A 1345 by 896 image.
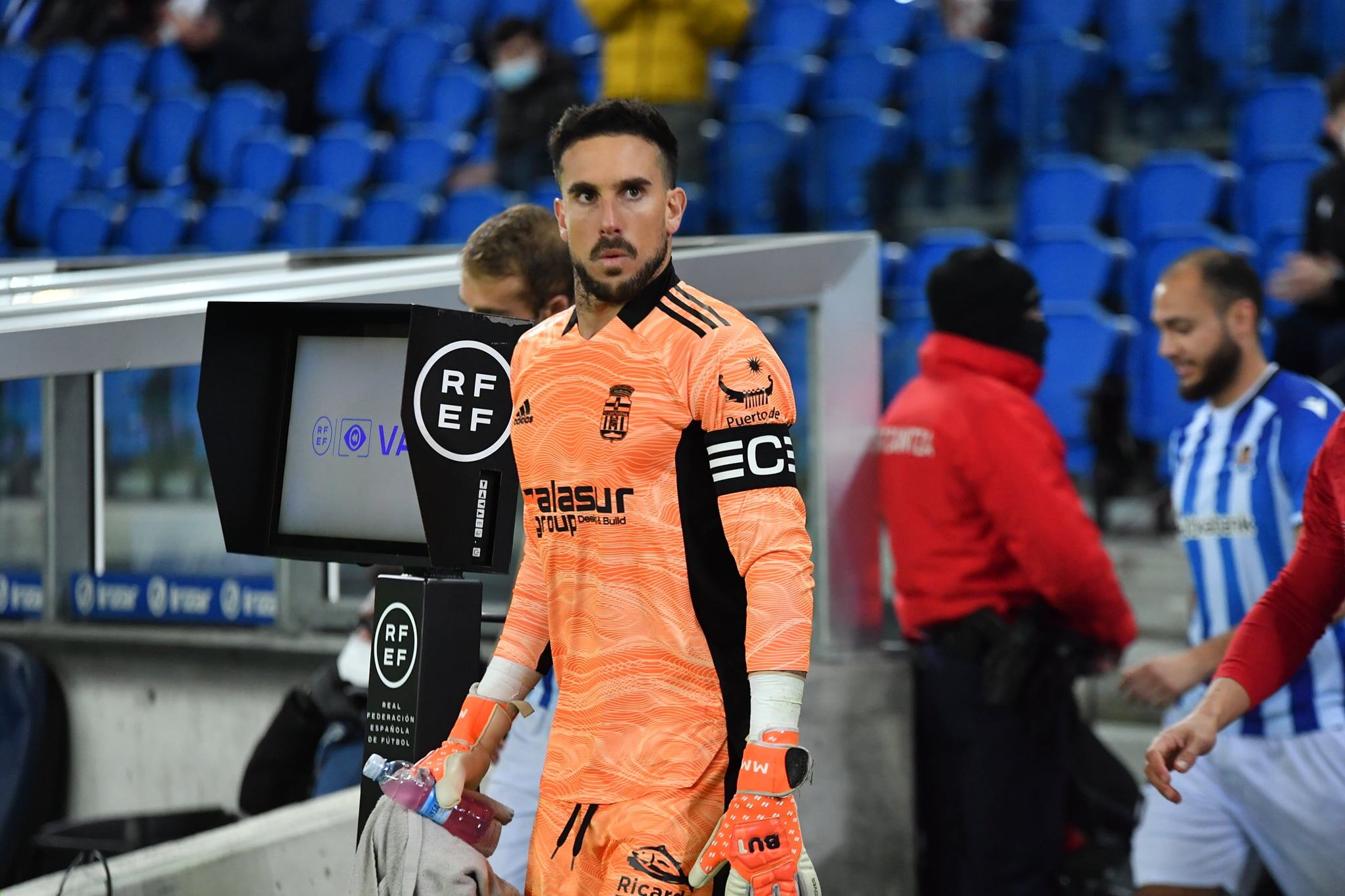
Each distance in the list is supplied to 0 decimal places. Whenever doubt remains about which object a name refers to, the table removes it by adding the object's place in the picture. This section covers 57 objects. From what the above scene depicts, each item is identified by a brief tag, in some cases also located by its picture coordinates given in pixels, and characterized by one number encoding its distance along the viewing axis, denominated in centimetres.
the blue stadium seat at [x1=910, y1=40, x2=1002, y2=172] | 1684
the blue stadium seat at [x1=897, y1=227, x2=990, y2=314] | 1503
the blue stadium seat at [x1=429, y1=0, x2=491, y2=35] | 2352
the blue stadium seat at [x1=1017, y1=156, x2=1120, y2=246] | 1566
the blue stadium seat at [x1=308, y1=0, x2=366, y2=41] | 2481
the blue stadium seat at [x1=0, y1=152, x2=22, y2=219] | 2378
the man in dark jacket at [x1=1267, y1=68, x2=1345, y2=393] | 1067
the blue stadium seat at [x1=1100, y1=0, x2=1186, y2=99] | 1636
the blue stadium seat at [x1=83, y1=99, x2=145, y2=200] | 2408
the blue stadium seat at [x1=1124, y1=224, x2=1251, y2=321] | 1359
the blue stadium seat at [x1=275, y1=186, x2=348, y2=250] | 1933
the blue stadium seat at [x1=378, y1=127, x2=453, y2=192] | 2078
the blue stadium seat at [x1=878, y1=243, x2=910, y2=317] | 1559
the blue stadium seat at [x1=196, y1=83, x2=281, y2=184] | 2309
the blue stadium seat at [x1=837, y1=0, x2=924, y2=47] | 1936
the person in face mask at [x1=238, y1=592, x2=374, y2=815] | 858
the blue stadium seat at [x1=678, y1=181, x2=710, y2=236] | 1603
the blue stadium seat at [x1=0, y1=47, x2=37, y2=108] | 2661
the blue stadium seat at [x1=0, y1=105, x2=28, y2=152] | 2578
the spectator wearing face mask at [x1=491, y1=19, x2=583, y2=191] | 1766
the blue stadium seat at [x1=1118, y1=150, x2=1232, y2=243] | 1483
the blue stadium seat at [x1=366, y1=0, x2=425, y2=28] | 2477
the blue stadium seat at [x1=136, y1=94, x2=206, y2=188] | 2355
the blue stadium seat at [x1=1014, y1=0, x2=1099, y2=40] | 1750
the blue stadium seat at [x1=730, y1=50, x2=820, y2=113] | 1862
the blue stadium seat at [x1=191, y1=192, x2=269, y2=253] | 2081
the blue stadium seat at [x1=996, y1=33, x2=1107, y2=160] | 1633
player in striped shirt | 719
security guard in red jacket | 804
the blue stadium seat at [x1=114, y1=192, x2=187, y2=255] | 2164
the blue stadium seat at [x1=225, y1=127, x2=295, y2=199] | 2233
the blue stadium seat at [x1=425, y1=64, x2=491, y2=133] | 2195
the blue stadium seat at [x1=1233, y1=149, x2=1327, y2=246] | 1395
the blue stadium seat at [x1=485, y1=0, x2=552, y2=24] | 2272
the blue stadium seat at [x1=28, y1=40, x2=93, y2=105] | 2611
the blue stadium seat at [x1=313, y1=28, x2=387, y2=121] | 2361
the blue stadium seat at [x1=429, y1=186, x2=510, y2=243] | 1820
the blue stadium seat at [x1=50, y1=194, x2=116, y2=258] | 2253
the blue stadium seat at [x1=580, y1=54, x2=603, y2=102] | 1961
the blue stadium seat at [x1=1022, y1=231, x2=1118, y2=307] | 1459
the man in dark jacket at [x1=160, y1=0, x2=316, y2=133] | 2334
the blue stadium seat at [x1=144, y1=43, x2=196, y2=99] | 2503
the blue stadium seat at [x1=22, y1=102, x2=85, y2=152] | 2483
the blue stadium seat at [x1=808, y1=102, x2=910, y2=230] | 1658
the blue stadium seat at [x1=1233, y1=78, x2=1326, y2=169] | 1486
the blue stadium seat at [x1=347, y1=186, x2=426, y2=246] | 1945
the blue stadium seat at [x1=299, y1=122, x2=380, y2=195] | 2180
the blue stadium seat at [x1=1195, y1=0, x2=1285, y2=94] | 1573
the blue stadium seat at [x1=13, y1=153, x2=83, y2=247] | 2355
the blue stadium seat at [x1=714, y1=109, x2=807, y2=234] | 1612
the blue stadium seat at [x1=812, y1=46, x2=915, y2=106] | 1822
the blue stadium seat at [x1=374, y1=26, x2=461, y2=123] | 2300
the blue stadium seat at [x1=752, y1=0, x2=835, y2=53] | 2016
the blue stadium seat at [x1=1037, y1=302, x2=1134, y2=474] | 1312
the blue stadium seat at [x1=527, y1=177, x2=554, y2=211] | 1775
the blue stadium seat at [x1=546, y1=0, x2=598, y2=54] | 2219
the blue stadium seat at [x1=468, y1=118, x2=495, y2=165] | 2064
